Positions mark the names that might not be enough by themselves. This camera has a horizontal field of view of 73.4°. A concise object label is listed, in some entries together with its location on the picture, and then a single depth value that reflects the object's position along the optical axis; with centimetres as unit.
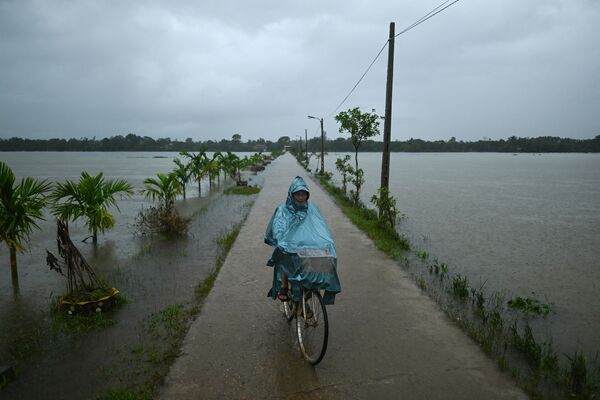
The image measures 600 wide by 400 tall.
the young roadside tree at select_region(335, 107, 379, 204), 1702
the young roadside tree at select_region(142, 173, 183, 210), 1173
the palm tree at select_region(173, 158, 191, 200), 1759
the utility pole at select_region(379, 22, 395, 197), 1101
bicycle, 384
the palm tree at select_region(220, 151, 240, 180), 2790
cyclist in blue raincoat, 382
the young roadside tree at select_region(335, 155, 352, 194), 1948
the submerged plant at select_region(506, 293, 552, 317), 618
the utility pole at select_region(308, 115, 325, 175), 3575
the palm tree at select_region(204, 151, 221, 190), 2281
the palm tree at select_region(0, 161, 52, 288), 600
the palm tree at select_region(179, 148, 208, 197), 2078
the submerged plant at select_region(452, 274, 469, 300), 643
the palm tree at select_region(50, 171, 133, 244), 843
